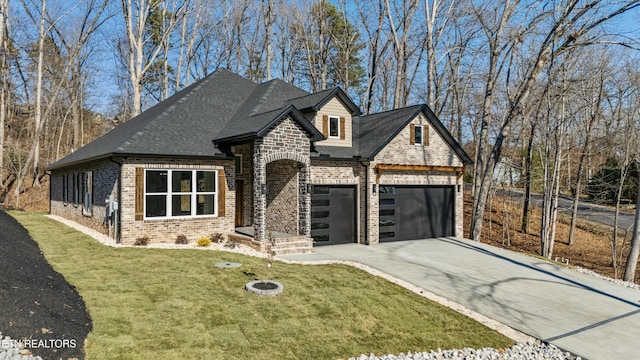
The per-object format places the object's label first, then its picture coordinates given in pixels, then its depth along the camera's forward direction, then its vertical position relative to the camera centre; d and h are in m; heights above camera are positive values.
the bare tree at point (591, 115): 19.78 +3.73
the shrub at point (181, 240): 12.57 -1.92
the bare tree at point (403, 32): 24.23 +9.47
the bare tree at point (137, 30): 22.84 +9.09
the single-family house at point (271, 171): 12.37 +0.34
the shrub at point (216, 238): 13.18 -1.94
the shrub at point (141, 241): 11.96 -1.89
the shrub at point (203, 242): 12.51 -1.98
